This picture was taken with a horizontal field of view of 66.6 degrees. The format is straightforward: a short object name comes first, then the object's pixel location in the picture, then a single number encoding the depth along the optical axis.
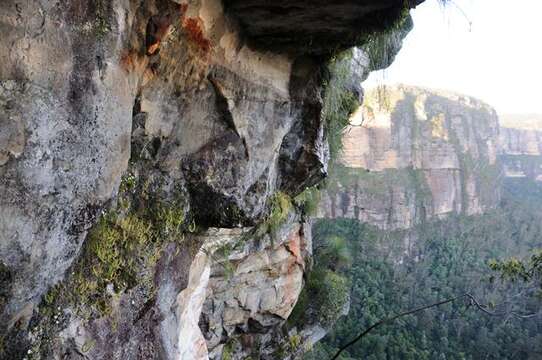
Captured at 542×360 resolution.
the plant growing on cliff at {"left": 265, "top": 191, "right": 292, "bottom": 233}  5.48
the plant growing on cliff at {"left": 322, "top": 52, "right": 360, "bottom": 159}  4.46
